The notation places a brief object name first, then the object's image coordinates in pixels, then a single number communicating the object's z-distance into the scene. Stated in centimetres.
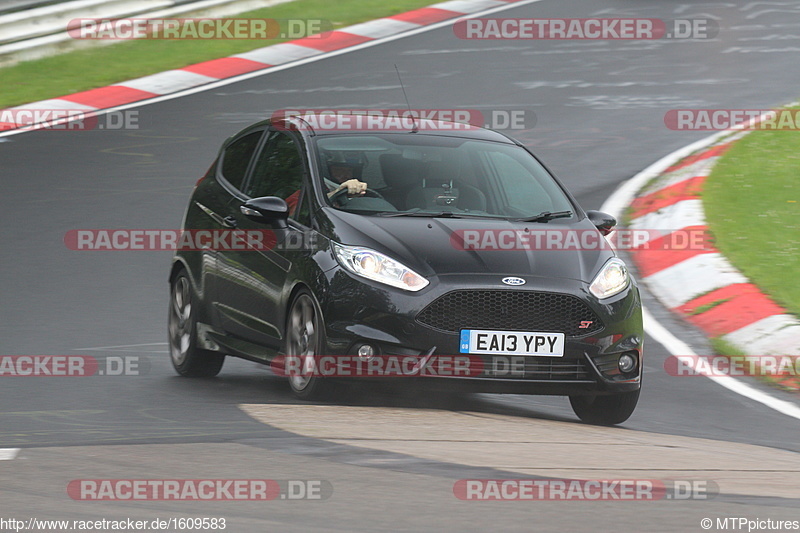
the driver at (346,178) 1766
